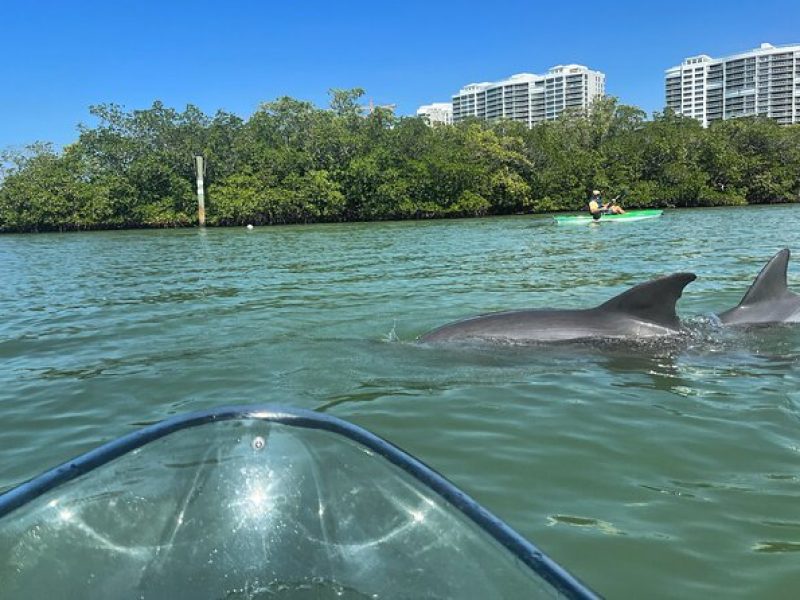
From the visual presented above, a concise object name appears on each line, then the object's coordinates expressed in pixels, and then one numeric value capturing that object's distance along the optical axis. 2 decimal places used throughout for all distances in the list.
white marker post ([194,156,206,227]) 51.12
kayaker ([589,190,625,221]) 29.42
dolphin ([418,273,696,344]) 6.36
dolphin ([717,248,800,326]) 7.06
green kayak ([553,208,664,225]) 30.61
